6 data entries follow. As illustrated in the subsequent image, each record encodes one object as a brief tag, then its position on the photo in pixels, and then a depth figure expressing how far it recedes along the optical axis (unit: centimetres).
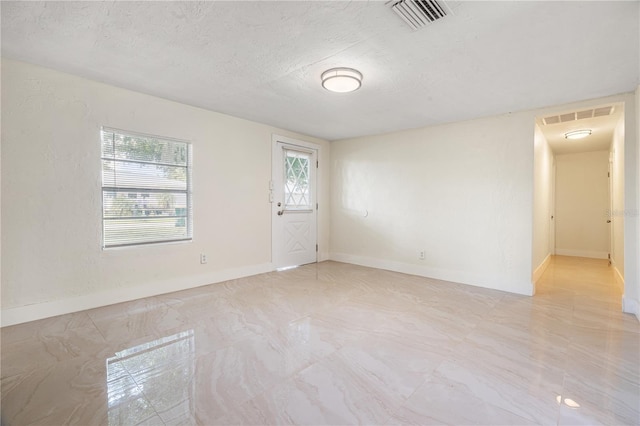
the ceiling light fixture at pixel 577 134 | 474
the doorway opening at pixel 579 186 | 401
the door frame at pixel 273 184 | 480
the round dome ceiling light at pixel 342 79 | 267
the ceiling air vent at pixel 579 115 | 365
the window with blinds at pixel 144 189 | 321
